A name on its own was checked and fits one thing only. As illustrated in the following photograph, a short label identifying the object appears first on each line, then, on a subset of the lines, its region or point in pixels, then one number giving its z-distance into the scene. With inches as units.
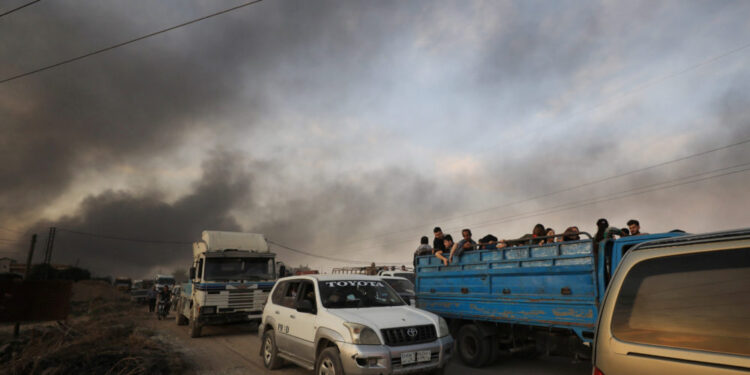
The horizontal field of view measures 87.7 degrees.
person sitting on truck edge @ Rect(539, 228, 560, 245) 330.4
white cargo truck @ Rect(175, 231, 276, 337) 479.5
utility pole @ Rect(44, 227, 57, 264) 1862.8
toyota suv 208.7
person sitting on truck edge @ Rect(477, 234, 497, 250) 317.9
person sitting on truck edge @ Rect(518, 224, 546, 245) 305.3
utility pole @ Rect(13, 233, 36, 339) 921.4
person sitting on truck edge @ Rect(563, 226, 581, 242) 260.0
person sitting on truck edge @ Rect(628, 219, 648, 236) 300.4
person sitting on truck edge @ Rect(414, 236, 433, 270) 414.3
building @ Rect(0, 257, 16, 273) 1667.3
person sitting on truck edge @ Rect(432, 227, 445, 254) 392.5
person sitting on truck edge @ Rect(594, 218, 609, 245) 239.5
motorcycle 776.3
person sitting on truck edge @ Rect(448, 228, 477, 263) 335.6
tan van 83.5
